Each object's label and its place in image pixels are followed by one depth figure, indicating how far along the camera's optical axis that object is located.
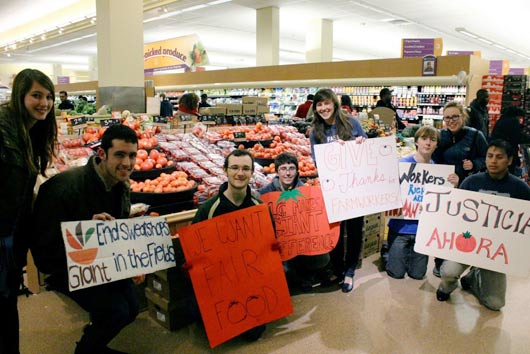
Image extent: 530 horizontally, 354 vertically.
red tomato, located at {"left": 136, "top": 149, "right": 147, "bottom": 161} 3.76
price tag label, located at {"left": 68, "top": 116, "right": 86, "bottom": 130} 4.46
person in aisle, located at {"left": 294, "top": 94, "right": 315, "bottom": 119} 8.62
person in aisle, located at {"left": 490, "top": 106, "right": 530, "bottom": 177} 6.46
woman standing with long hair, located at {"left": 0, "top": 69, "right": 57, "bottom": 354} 1.90
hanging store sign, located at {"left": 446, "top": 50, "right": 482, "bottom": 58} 15.73
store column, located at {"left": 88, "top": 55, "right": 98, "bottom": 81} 23.04
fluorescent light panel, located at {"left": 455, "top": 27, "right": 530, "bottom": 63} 14.44
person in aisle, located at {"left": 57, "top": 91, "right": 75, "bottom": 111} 10.31
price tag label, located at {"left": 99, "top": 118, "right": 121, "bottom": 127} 4.48
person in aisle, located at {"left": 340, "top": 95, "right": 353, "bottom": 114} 7.06
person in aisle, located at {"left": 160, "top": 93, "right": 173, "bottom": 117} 8.70
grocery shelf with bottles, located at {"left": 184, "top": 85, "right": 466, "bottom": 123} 10.29
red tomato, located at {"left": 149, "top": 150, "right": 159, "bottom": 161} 3.85
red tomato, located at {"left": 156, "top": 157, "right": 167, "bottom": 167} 3.79
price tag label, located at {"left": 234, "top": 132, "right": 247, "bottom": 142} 5.14
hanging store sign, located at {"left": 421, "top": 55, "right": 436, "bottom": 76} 9.38
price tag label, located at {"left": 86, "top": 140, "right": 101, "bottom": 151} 3.81
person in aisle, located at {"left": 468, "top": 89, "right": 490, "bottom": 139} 5.96
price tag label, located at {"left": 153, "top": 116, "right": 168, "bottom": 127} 5.19
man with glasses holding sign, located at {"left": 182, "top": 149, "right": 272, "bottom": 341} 2.73
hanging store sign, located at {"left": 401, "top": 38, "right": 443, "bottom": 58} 11.07
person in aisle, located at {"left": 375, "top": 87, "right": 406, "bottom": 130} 7.89
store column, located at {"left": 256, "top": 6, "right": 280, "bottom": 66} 11.97
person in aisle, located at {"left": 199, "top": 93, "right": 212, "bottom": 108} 10.21
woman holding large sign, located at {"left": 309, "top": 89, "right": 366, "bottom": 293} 3.33
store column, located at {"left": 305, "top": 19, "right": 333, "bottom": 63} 13.19
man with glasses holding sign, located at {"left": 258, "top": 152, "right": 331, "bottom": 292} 3.24
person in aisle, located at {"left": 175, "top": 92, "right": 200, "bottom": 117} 6.32
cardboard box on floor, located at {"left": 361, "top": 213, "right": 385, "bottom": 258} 4.23
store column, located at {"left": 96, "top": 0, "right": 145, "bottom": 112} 6.66
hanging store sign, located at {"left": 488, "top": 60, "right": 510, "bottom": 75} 16.33
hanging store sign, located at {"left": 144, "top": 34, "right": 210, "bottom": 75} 14.15
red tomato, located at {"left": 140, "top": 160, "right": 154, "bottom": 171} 3.63
